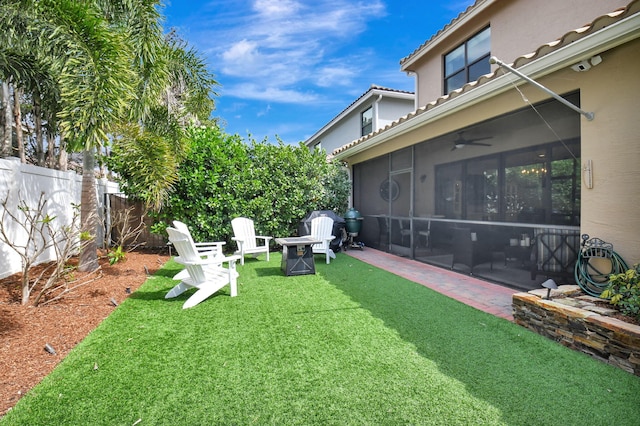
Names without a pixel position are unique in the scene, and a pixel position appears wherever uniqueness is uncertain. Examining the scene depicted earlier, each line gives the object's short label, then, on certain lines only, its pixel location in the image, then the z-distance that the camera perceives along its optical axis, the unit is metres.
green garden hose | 3.39
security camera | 3.51
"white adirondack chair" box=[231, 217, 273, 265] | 7.06
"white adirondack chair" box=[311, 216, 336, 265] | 7.72
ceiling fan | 5.41
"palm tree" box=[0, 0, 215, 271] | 4.48
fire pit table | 5.99
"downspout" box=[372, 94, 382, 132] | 12.26
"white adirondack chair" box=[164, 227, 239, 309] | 4.24
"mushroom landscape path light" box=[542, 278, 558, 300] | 3.39
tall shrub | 7.91
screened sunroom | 4.08
